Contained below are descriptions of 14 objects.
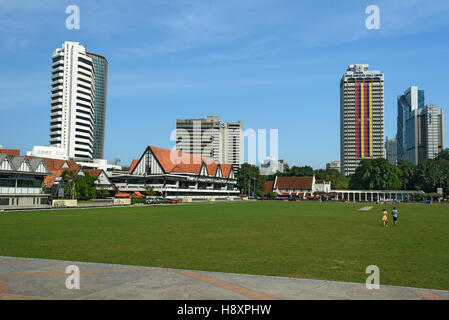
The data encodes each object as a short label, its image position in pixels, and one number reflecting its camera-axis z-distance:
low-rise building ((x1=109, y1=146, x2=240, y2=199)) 102.38
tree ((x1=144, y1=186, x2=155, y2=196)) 95.00
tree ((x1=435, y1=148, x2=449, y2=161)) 139.00
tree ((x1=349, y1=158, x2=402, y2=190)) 114.19
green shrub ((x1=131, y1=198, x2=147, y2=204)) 74.00
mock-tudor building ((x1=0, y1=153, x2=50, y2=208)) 57.28
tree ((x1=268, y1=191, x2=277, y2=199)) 127.03
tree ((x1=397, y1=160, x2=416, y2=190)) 121.06
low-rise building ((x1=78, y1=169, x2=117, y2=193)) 90.25
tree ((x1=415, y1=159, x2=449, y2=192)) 112.94
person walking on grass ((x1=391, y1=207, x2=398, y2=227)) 27.00
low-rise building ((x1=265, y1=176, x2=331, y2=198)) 134.75
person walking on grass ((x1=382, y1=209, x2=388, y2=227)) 26.58
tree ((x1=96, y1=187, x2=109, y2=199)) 84.00
